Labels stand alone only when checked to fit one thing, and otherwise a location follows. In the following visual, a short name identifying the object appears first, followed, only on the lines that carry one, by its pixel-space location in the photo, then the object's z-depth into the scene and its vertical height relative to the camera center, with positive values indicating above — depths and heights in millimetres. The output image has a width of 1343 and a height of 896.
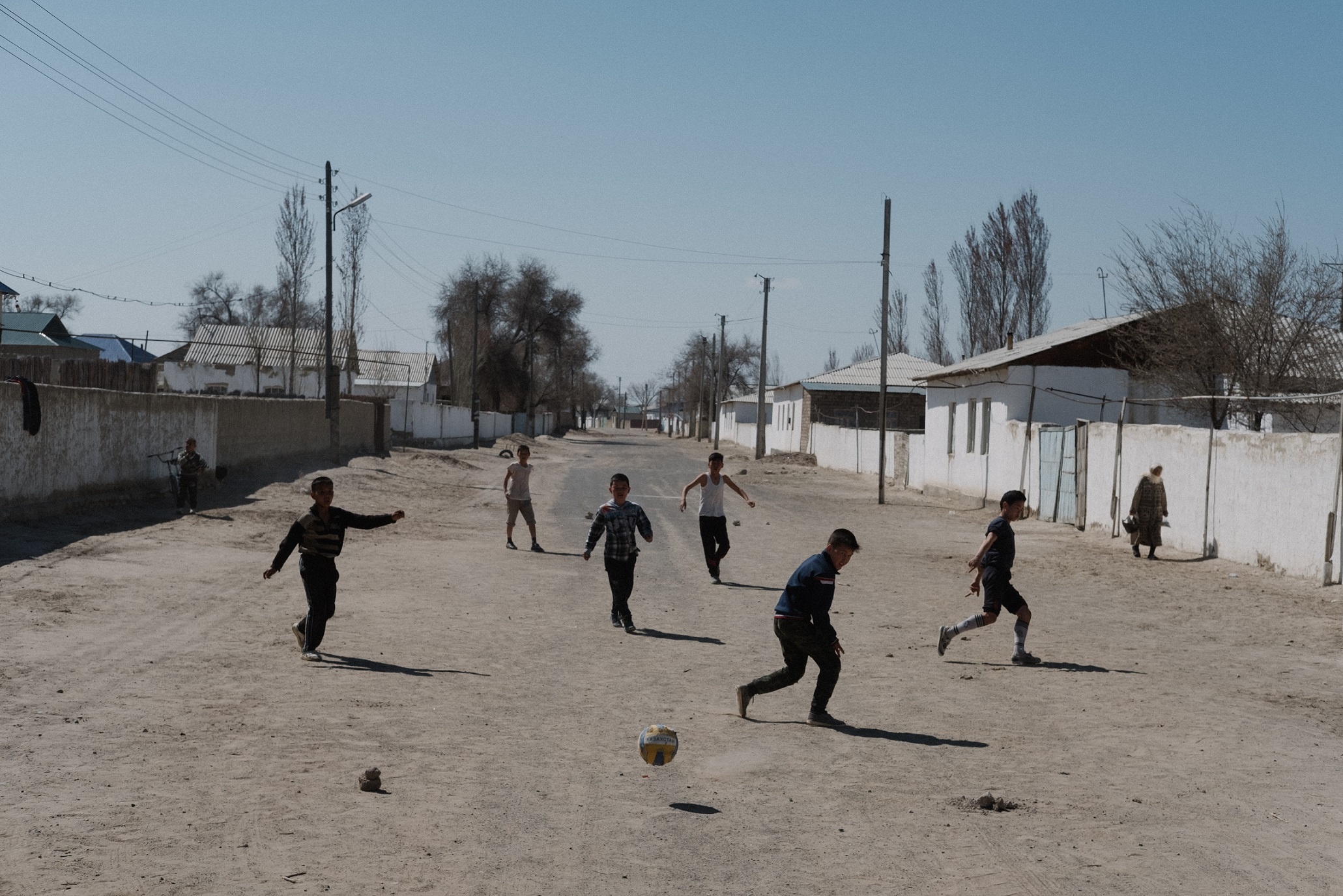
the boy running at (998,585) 10859 -1432
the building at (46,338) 54250 +2446
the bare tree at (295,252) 53781 +6361
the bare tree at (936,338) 71688 +4659
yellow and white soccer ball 7059 -1901
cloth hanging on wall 17562 -257
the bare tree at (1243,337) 25547 +1959
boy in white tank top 16078 -1401
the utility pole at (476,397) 64250 +372
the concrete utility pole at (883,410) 32781 +198
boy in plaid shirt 12359 -1322
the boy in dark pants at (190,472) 21344 -1333
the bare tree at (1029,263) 60219 +7741
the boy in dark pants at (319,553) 10117 -1260
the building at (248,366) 66500 +1638
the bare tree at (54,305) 84188 +6120
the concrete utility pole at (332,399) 35719 +5
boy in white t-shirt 19453 -1370
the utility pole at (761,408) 61281 +274
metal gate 25484 -1082
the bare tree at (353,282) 60812 +5751
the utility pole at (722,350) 79062 +3993
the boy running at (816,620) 8320 -1383
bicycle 22297 -1407
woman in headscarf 19578 -1330
